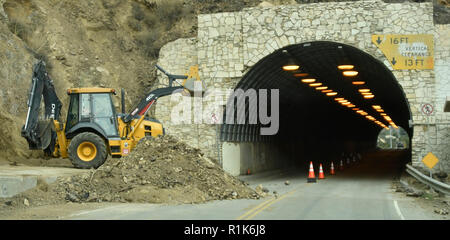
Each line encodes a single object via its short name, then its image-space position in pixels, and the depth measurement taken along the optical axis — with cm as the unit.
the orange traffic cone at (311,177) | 2479
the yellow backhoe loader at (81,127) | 1939
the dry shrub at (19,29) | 2679
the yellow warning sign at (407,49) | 2333
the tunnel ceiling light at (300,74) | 3009
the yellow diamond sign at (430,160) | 1875
